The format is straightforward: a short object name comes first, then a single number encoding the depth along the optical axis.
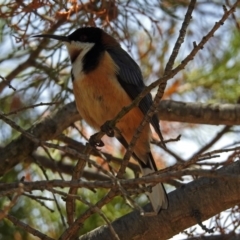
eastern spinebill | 7.37
